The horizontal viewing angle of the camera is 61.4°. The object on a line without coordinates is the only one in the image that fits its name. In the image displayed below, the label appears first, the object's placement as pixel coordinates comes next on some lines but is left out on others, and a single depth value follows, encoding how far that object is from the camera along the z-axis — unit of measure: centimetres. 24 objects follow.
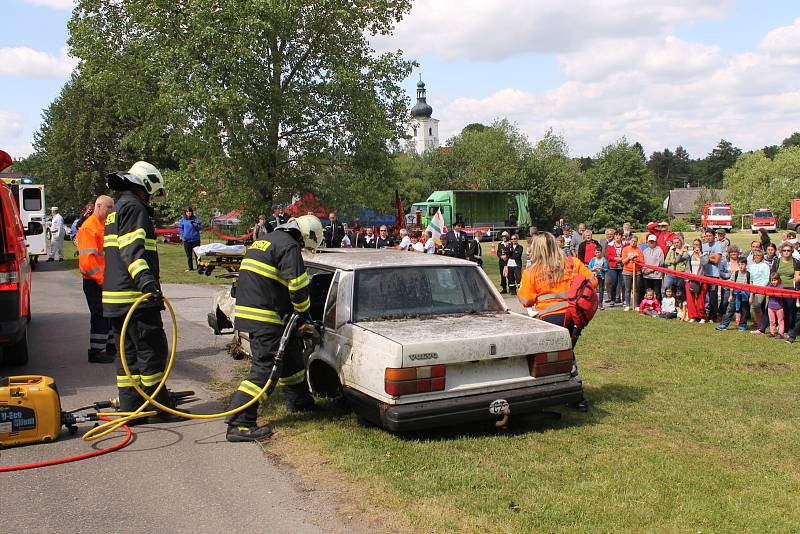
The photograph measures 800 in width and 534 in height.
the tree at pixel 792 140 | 13042
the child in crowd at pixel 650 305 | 1320
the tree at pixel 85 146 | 4806
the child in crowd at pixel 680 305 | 1266
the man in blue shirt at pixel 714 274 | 1224
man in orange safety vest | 817
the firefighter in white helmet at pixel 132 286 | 576
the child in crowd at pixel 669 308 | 1283
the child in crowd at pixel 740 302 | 1149
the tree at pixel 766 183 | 5759
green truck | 4188
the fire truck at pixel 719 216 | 5225
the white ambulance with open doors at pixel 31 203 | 2089
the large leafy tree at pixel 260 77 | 1961
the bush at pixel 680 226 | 5939
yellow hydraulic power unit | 521
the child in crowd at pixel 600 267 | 1437
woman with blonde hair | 621
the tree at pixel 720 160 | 14338
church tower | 11594
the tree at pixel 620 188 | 6297
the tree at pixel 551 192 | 5634
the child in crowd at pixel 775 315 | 1052
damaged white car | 497
